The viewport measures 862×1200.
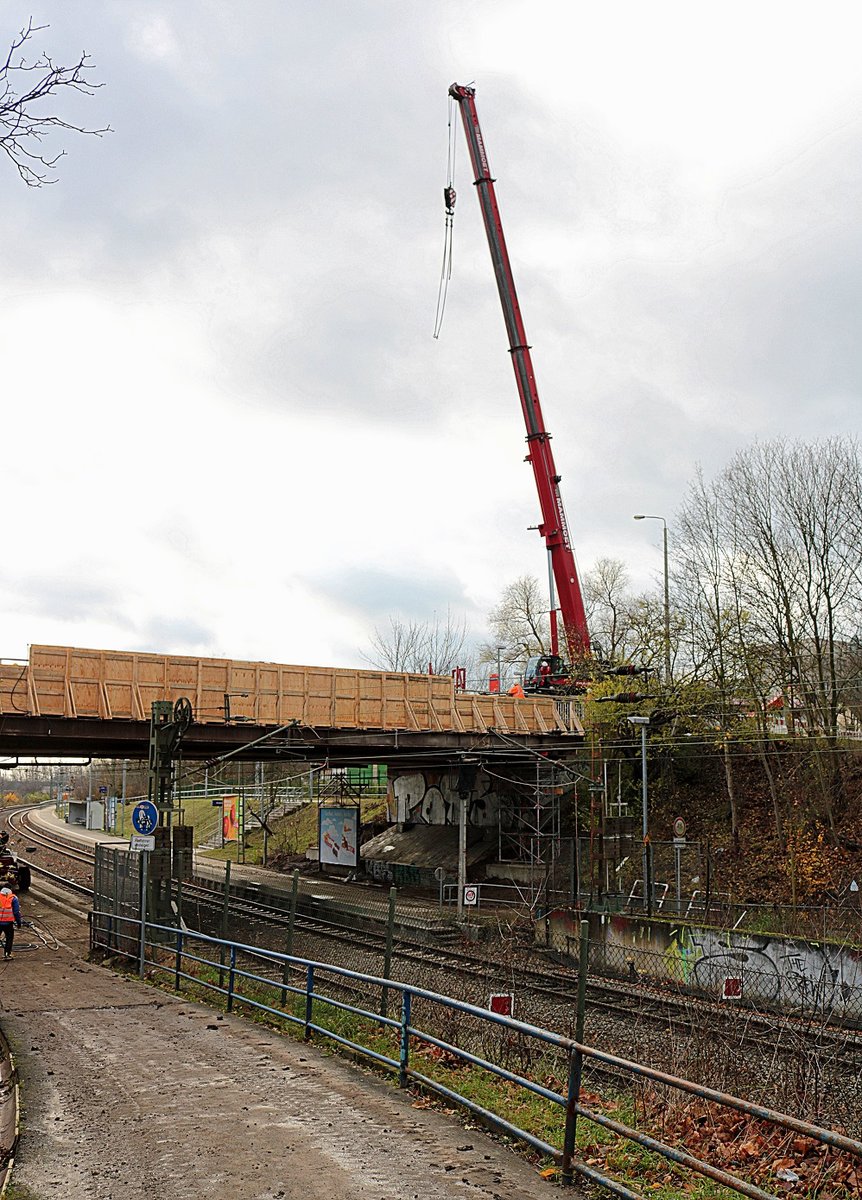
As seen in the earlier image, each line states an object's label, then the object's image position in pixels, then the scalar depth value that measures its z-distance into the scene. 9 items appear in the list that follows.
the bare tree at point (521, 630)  64.45
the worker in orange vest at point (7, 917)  23.45
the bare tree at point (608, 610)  56.92
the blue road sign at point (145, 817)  21.33
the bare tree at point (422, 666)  83.31
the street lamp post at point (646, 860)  27.23
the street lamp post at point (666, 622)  41.11
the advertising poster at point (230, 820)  69.69
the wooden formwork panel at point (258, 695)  31.47
